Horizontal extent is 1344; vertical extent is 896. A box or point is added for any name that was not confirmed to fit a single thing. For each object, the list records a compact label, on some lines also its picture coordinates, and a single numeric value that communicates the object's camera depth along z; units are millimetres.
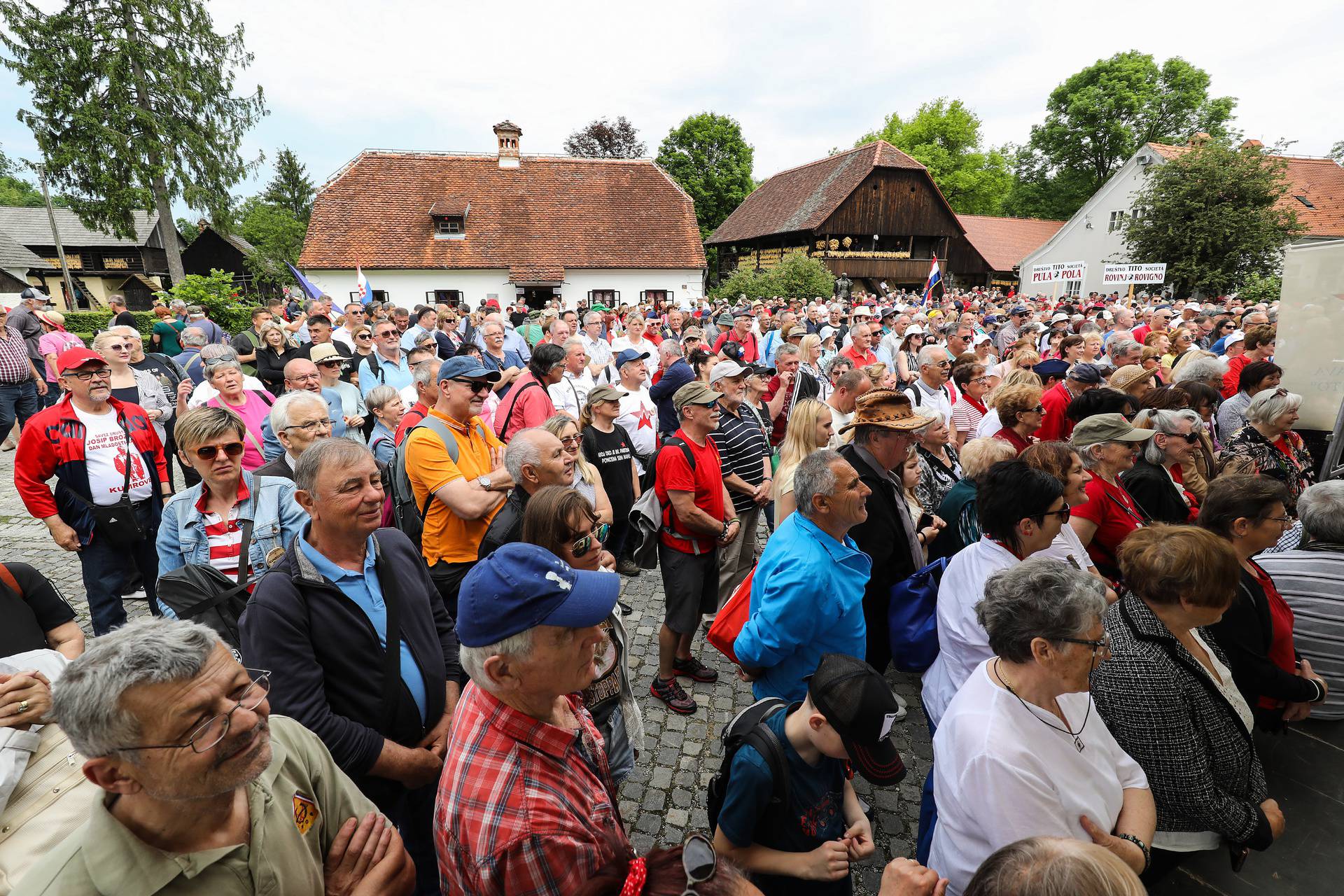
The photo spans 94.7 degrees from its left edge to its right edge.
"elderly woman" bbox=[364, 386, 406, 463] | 5134
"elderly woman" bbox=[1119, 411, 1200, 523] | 4312
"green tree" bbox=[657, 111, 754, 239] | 49219
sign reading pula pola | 22984
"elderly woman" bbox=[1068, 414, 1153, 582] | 3746
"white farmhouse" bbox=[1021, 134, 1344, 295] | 33344
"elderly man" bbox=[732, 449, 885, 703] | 2617
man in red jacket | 4188
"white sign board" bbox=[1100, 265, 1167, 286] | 19131
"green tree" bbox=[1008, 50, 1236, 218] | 42156
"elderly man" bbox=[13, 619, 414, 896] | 1291
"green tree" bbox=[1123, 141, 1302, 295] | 23641
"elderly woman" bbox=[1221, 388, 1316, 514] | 4949
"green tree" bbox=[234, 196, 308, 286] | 44312
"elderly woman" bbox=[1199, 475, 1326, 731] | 2959
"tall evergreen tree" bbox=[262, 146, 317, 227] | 62031
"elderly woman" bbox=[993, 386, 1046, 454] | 4543
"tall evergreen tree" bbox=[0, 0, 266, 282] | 22391
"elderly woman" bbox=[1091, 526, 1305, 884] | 2393
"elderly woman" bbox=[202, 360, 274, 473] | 4992
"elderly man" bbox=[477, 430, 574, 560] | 3416
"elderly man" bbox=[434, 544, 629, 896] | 1414
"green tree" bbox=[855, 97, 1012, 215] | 52219
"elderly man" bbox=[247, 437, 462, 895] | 2109
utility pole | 22850
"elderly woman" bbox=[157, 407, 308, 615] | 3137
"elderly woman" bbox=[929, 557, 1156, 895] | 1910
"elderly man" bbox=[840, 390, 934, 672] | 3438
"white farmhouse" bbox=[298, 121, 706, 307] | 28047
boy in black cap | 1827
